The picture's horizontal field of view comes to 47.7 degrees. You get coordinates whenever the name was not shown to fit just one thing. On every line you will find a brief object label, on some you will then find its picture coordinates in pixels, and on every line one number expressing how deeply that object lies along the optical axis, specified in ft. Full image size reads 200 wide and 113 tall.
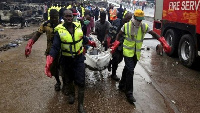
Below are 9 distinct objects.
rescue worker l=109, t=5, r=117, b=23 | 48.42
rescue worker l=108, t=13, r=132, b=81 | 18.08
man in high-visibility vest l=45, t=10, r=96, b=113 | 12.88
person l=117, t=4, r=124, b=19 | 49.01
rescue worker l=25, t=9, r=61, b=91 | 15.55
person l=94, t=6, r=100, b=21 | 63.10
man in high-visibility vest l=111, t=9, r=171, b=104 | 14.94
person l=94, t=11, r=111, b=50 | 21.35
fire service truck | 22.00
